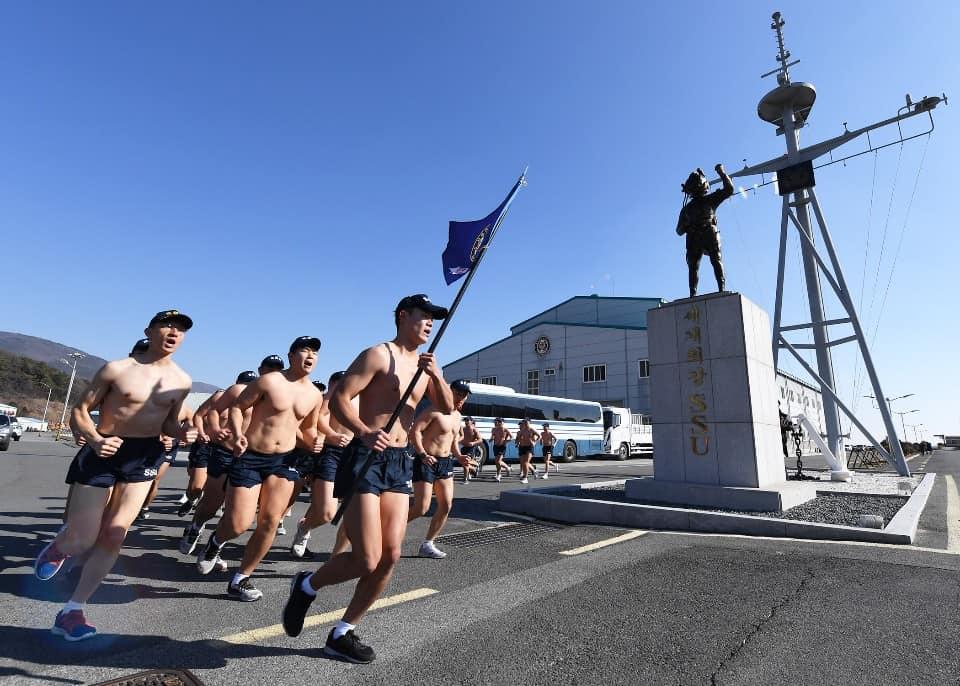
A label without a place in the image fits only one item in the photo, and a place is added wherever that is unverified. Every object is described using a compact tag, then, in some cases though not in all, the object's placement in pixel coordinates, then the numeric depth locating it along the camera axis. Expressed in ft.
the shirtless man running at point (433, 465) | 18.43
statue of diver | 33.73
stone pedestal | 27.99
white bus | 70.38
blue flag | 13.89
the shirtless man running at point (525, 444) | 50.37
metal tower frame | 50.06
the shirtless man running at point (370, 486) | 8.99
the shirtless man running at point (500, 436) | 53.42
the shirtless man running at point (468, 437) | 45.93
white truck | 93.97
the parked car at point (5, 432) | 75.36
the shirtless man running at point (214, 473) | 17.40
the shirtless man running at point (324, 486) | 17.43
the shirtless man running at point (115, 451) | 10.29
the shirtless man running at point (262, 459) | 12.84
